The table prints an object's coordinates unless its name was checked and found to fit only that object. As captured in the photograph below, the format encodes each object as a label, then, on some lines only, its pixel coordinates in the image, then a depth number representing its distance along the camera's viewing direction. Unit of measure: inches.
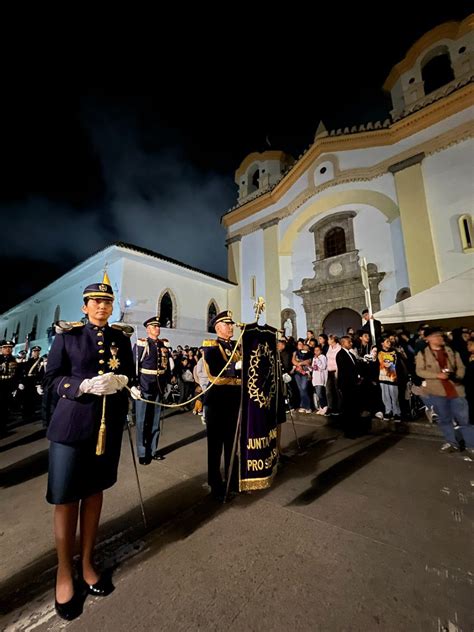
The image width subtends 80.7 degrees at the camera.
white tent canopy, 306.5
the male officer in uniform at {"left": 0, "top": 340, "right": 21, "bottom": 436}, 265.0
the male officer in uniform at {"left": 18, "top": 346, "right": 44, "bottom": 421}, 352.2
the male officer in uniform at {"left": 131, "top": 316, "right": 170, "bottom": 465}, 174.4
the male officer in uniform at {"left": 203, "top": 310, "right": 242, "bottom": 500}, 128.0
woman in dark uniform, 73.4
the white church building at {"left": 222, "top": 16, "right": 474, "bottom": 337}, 482.6
